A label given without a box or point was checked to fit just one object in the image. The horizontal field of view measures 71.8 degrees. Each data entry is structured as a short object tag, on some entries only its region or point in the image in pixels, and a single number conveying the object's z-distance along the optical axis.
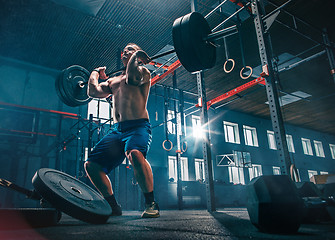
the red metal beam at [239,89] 3.80
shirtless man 1.67
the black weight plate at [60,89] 2.39
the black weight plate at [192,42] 1.50
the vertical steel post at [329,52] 4.90
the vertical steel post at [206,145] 2.89
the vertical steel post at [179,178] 5.83
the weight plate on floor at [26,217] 1.17
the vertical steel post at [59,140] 6.60
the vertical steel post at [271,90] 2.31
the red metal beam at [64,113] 6.72
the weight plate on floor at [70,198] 1.25
